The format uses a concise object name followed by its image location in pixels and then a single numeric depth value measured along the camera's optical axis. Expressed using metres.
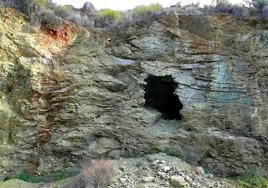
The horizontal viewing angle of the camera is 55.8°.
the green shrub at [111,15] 8.73
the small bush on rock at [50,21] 7.86
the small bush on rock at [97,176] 5.98
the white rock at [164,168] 6.34
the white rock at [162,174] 6.22
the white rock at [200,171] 6.56
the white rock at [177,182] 6.06
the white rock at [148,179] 6.12
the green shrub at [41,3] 8.10
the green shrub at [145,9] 8.53
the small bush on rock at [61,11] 8.40
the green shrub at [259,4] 8.03
